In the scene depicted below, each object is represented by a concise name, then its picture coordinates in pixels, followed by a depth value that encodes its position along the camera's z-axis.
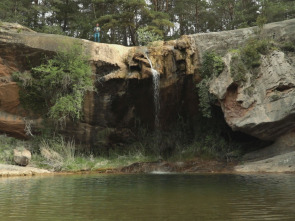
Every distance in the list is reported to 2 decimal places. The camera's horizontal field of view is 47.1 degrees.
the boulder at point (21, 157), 14.80
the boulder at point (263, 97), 14.56
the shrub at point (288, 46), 16.42
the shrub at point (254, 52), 16.30
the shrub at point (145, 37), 19.46
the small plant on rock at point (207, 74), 16.83
